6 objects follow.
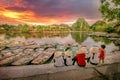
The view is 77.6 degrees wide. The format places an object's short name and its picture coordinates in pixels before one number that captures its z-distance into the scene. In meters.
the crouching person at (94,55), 3.67
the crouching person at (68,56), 3.58
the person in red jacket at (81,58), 2.76
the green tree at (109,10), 6.10
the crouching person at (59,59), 3.48
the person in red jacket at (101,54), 3.00
